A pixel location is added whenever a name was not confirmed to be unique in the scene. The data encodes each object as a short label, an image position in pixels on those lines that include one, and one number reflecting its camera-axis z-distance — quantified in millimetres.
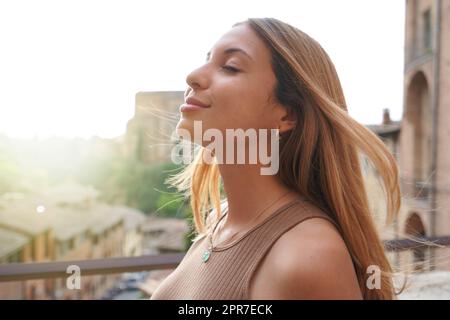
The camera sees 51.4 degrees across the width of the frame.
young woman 1112
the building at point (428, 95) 12586
